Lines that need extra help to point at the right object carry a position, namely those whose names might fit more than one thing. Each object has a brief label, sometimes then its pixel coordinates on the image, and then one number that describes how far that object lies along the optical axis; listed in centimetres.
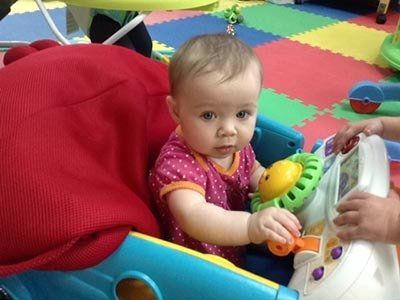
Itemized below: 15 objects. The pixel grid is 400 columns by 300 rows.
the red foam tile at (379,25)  227
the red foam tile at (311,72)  155
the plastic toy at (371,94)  141
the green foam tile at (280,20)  211
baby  57
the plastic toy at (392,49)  168
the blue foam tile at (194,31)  188
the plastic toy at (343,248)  50
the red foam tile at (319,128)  129
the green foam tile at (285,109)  137
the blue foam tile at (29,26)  183
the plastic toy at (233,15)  212
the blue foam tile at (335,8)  239
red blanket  51
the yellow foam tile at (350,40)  190
